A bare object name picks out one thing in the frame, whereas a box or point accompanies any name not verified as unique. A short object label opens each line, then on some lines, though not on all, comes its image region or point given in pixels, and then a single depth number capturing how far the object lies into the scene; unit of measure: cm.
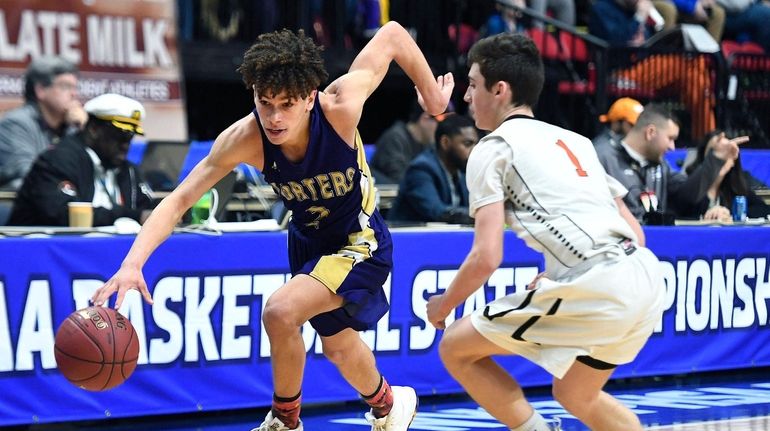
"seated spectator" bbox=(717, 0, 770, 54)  2761
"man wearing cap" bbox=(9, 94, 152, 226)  1373
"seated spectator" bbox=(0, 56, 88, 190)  1606
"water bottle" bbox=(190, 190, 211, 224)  1307
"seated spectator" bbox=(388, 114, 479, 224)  1547
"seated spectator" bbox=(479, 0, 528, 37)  2396
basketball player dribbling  890
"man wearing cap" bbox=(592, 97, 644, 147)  1865
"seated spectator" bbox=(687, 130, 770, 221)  1723
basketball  888
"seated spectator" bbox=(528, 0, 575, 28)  2585
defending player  794
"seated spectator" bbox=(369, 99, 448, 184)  1976
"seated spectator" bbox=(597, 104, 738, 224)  1647
